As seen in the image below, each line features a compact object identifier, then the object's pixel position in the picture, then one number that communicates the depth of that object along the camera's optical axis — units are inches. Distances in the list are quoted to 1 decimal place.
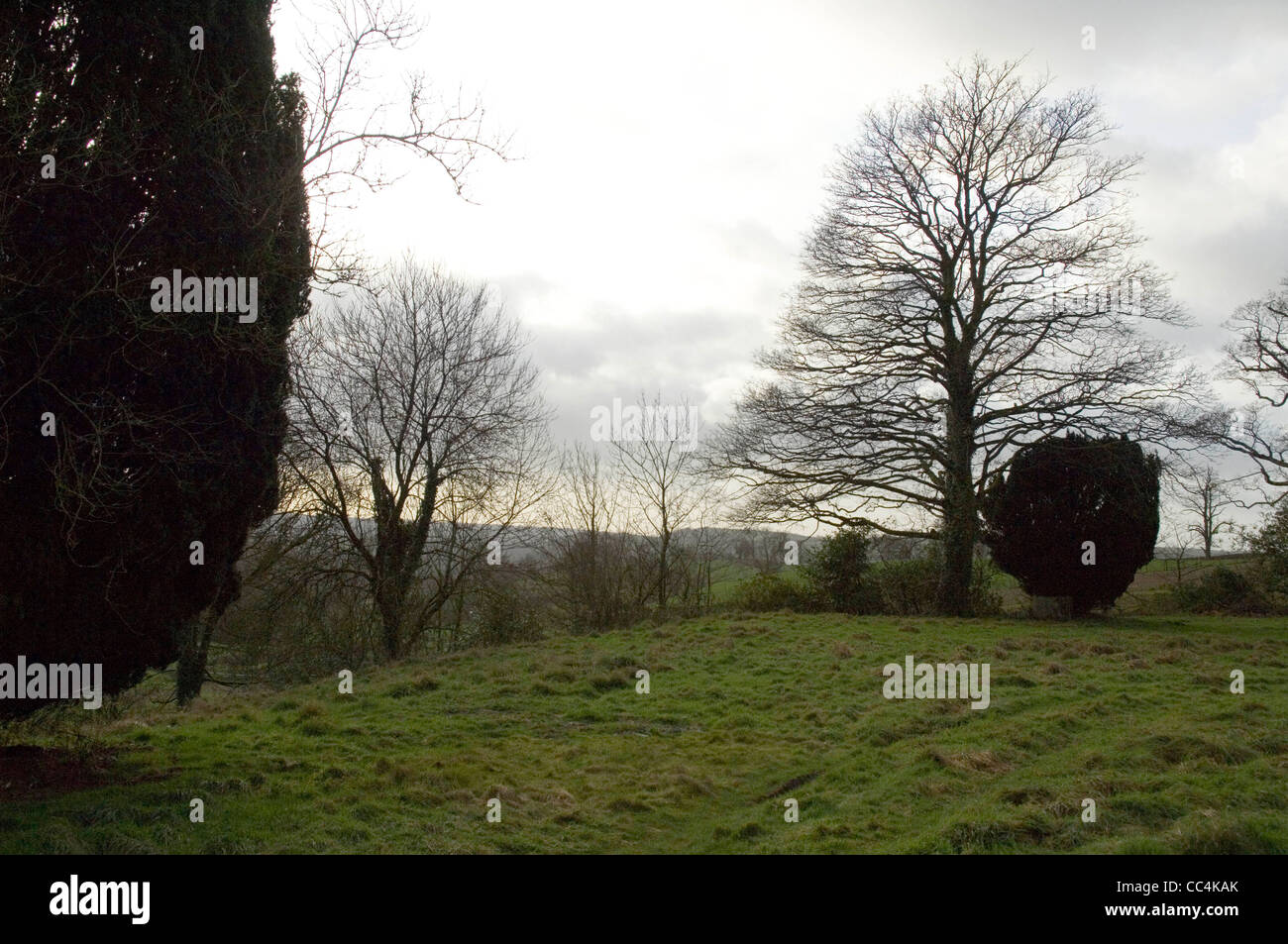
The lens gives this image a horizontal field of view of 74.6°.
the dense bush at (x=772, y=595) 879.7
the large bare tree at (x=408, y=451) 823.7
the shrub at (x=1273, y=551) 784.9
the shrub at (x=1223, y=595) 794.8
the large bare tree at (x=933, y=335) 801.6
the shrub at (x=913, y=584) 846.5
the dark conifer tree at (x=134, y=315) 245.9
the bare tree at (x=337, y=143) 299.3
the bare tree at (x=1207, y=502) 767.1
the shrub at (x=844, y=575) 869.2
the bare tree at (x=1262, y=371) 1066.1
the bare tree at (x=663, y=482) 1066.1
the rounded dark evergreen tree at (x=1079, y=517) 746.8
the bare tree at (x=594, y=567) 905.5
